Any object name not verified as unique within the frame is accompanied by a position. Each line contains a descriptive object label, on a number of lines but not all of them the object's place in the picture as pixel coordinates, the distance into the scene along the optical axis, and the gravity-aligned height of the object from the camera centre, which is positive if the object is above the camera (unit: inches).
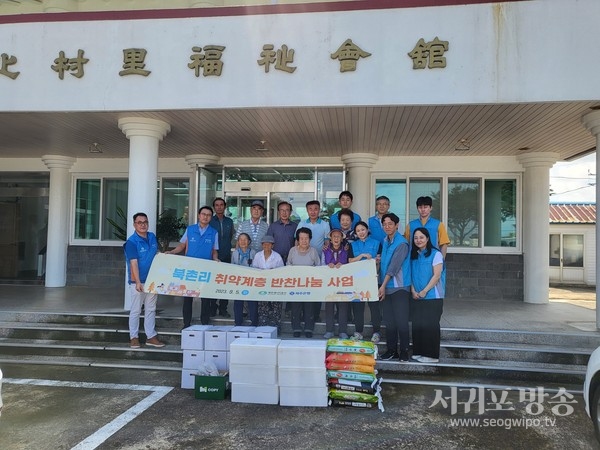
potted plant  321.1 +4.4
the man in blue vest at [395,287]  193.3 -21.7
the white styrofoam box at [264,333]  179.3 -39.8
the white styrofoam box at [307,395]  162.2 -59.0
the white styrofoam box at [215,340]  179.6 -43.0
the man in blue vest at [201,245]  223.3 -4.0
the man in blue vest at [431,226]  201.9 +6.8
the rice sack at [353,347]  163.6 -41.3
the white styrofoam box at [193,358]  180.7 -51.1
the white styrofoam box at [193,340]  180.7 -43.2
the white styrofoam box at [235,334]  178.7 -40.2
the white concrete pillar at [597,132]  229.1 +60.2
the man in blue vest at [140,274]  211.2 -18.4
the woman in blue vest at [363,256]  207.0 -8.1
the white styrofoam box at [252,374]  163.8 -52.0
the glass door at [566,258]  745.0 -27.6
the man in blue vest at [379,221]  218.7 +9.8
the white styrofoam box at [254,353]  162.4 -43.6
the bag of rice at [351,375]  162.6 -51.5
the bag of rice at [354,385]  161.8 -55.3
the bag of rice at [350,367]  162.9 -48.5
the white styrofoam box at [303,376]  161.3 -51.8
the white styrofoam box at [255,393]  164.1 -59.6
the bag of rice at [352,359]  163.0 -45.4
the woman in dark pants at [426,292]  187.9 -22.5
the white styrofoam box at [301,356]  160.7 -43.7
